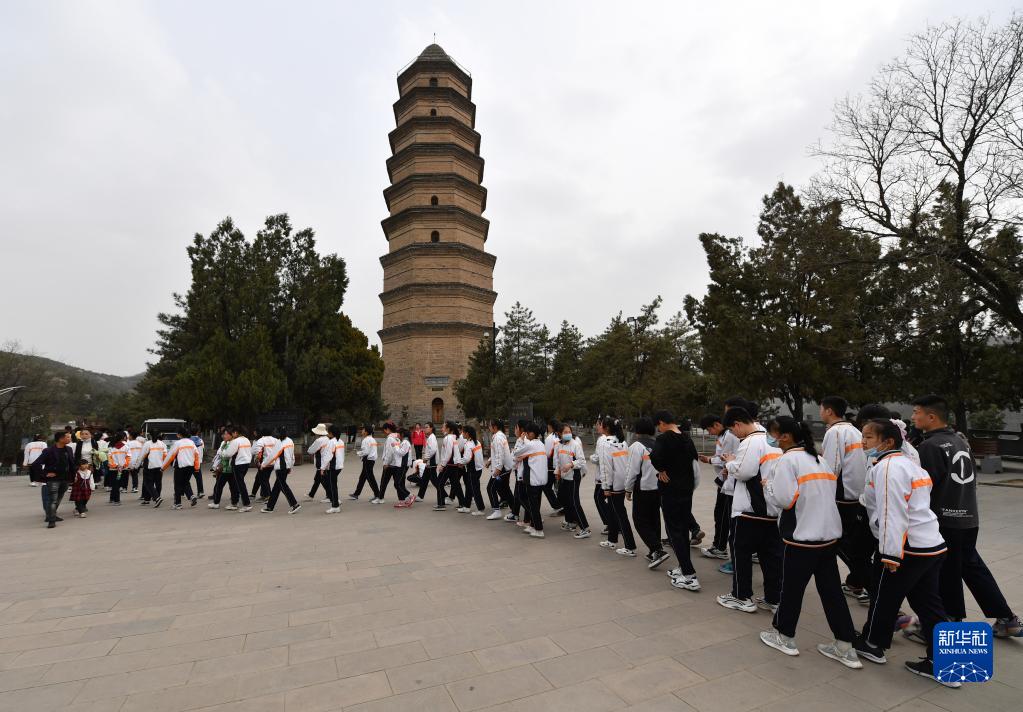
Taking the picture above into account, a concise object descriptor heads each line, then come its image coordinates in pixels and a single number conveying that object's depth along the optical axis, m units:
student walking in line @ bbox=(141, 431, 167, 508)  11.56
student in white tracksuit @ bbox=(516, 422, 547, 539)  7.82
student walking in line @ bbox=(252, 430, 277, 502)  10.41
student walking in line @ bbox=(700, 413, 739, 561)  6.58
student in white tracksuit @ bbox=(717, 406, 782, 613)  4.74
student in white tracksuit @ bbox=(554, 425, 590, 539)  7.97
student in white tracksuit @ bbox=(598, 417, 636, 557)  6.77
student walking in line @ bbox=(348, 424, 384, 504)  11.39
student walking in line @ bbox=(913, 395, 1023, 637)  4.03
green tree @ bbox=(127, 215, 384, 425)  19.66
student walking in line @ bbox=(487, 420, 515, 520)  9.12
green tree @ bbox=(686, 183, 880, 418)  16.64
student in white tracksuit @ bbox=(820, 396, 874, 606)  4.77
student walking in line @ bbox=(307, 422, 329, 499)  9.99
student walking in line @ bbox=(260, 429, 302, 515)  9.95
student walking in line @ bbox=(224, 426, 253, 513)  10.30
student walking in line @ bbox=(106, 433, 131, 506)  11.74
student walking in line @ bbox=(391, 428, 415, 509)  10.95
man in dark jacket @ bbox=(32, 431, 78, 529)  9.28
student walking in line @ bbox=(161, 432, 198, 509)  11.13
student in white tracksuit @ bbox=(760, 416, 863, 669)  3.78
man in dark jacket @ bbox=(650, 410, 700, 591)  5.43
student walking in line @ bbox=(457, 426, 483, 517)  9.94
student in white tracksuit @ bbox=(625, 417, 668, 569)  6.09
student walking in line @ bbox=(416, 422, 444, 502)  11.29
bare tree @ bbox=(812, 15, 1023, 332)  13.12
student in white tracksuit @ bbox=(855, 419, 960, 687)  3.51
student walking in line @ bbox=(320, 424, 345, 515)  10.09
